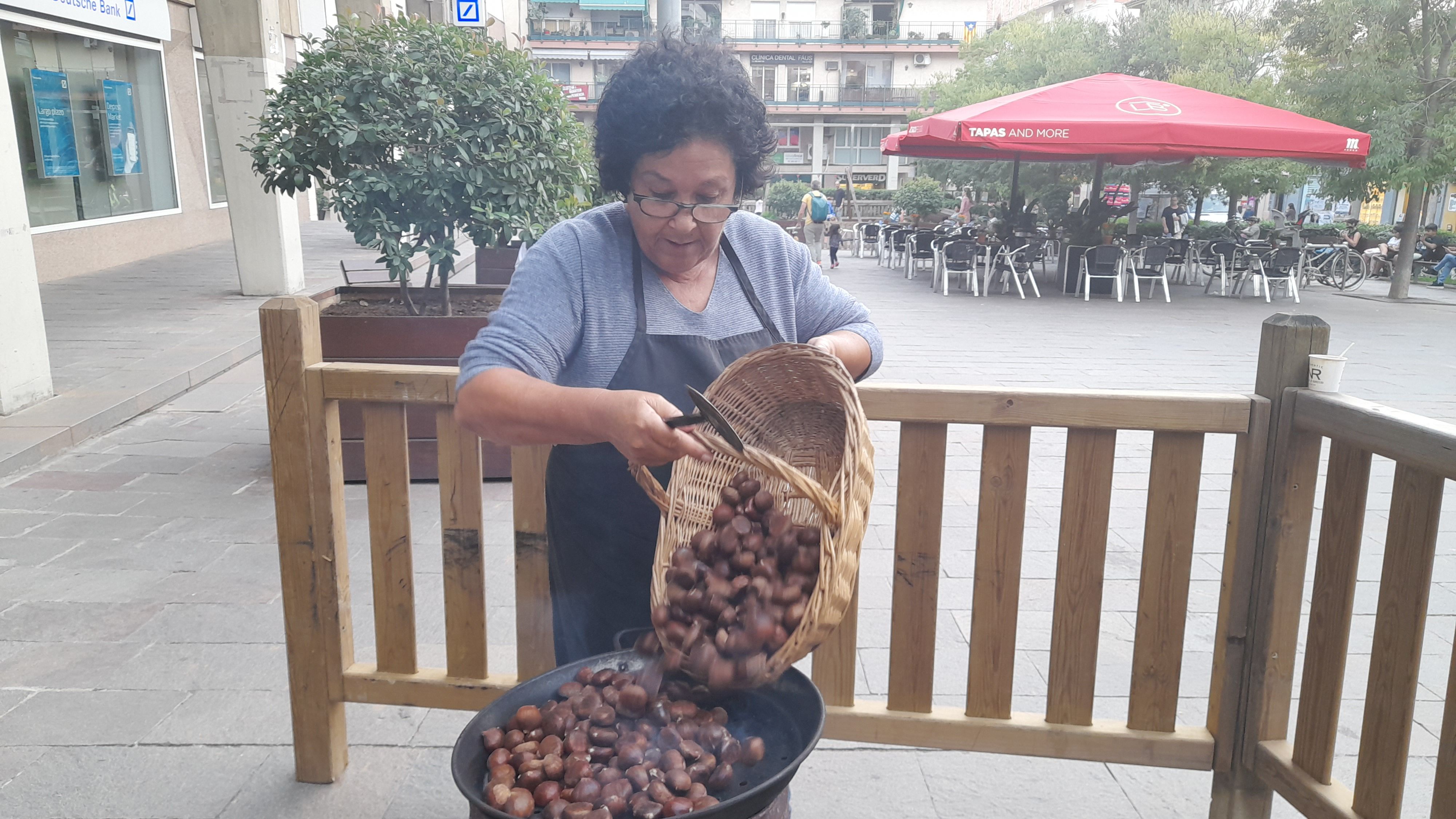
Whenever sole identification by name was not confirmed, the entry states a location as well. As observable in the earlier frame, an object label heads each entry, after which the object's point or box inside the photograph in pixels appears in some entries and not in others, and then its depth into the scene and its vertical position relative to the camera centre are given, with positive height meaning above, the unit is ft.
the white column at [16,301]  18.83 -2.20
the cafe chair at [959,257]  46.83 -3.44
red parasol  35.83 +1.99
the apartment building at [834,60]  176.86 +21.77
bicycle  55.36 -4.69
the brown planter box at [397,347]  16.29 -2.61
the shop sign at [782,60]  181.06 +21.79
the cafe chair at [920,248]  54.60 -3.51
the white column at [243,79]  32.35 +3.30
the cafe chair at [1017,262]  47.91 -3.78
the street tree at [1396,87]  46.70 +4.50
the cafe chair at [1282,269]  46.26 -4.04
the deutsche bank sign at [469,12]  35.27 +5.89
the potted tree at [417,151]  15.62 +0.49
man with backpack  59.31 -1.89
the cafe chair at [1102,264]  46.47 -3.69
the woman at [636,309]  5.95 -0.81
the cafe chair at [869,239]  73.72 -4.15
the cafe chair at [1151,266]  46.06 -3.90
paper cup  6.85 -1.27
